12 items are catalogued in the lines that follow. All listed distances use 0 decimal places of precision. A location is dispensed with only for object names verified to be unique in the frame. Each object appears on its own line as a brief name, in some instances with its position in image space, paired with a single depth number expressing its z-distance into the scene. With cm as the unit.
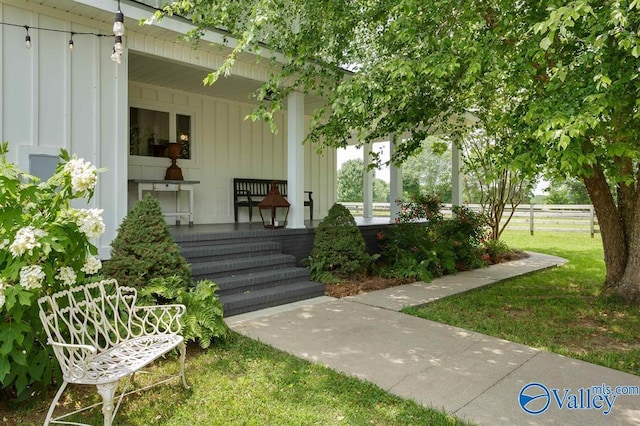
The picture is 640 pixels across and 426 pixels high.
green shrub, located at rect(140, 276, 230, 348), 356
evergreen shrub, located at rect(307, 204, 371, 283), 610
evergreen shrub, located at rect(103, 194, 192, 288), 394
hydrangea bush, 233
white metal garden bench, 234
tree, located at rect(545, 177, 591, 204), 2509
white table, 652
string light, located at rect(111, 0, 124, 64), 364
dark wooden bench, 808
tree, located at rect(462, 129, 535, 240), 971
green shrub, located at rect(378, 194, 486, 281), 693
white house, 421
